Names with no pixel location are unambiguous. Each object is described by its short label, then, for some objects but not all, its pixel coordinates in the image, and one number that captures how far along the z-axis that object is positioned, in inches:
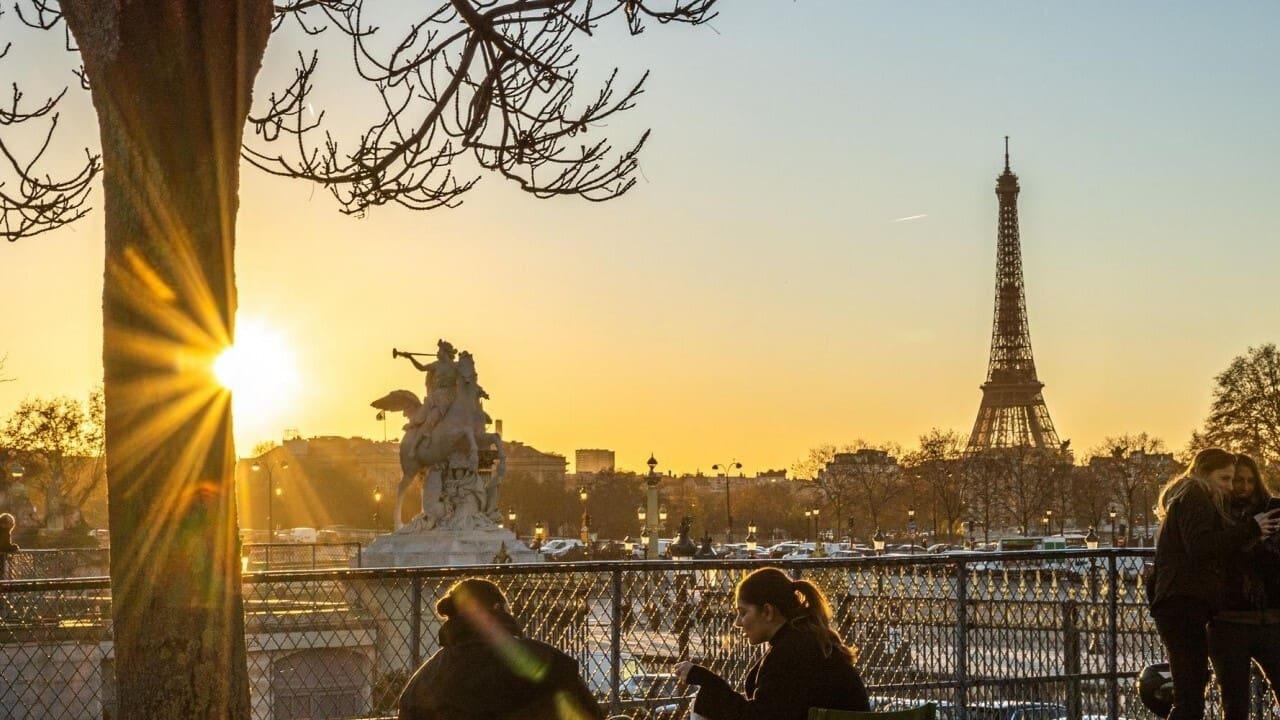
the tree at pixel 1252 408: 2586.1
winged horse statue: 1316.4
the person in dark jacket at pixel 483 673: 218.8
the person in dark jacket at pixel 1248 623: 340.2
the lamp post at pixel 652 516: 1892.2
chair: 213.8
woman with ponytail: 234.5
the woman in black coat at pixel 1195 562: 337.4
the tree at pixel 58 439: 2787.9
